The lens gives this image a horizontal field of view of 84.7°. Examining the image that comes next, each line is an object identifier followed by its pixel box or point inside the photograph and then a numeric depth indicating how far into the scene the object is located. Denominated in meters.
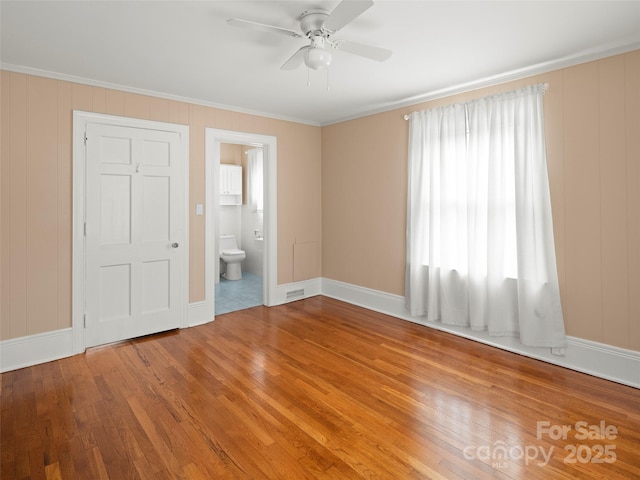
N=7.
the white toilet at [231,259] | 6.49
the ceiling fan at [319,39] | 2.11
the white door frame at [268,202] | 4.46
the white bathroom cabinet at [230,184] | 6.90
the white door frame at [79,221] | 3.38
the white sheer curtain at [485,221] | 3.17
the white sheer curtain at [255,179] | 6.75
